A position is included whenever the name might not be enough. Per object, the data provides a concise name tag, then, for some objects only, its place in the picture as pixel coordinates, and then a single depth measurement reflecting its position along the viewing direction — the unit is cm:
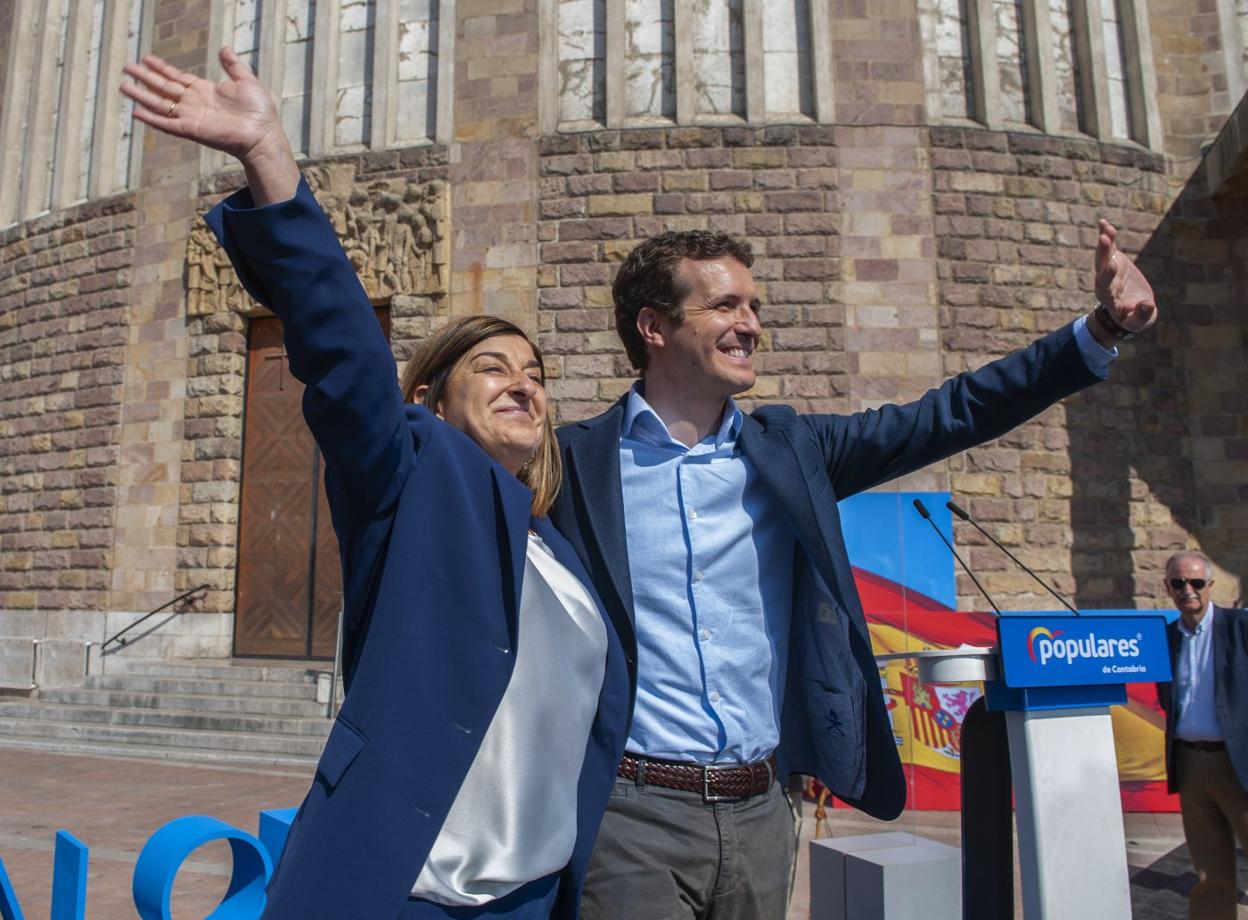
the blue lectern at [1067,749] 229
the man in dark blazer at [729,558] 180
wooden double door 1119
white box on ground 289
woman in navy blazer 130
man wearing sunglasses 427
